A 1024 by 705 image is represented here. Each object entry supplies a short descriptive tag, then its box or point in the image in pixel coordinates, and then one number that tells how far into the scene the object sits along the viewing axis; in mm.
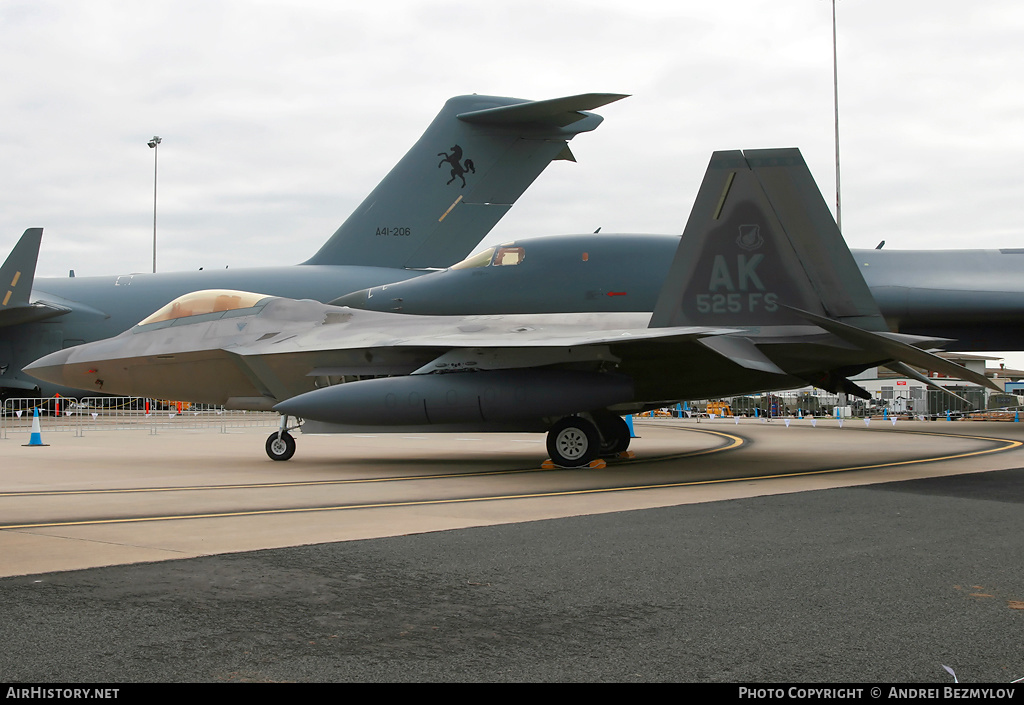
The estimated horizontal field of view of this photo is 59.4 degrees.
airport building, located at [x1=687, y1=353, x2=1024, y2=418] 36031
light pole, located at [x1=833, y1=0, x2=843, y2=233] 30233
